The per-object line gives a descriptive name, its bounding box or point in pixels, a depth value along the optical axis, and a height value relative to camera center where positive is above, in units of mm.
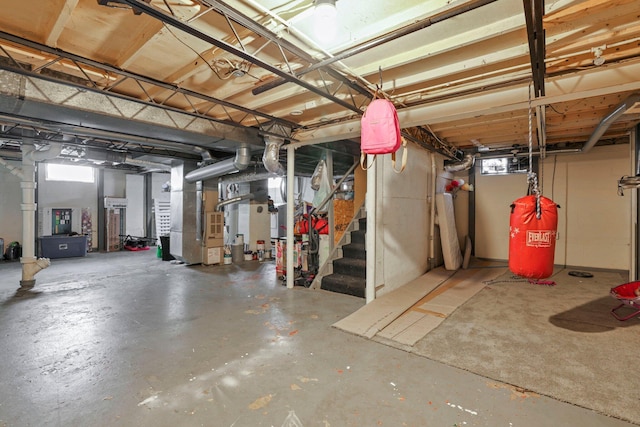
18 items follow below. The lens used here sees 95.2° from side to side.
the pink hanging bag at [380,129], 2396 +679
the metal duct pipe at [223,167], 5000 +831
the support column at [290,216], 4918 -112
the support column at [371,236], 3906 -345
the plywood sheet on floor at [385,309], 3207 -1245
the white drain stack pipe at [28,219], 4996 -178
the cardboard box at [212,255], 6969 -1107
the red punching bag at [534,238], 2480 -228
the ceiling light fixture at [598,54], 2389 +1313
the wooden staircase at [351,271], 4535 -1007
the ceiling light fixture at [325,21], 1758 +1342
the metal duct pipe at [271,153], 4711 +932
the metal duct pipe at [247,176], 6527 +777
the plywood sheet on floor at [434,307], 3076 -1264
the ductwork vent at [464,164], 6234 +998
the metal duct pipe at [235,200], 7045 +235
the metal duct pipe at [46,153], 5123 +1018
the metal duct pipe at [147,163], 6803 +1180
